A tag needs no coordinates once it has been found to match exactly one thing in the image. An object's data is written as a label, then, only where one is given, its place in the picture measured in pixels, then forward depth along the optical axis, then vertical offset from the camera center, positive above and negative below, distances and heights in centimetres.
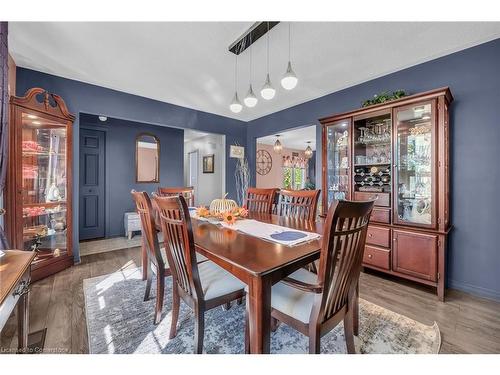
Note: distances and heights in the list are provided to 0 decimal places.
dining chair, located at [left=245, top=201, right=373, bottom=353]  100 -49
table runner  138 -32
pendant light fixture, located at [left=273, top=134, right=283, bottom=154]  578 +103
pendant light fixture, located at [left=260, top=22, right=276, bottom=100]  195 +84
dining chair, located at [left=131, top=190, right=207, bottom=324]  168 -50
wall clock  729 +81
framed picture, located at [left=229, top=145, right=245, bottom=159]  461 +72
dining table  96 -35
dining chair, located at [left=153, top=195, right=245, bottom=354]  118 -56
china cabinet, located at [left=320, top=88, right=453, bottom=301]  211 +11
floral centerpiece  175 -24
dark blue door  411 +2
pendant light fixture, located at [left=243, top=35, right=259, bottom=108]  212 +84
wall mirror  461 +58
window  834 +35
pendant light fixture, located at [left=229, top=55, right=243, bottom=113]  233 +87
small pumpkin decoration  206 -19
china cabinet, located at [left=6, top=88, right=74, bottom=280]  227 +5
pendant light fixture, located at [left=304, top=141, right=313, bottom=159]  672 +104
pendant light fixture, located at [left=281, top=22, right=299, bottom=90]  179 +87
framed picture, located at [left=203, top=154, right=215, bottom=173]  569 +58
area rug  145 -105
